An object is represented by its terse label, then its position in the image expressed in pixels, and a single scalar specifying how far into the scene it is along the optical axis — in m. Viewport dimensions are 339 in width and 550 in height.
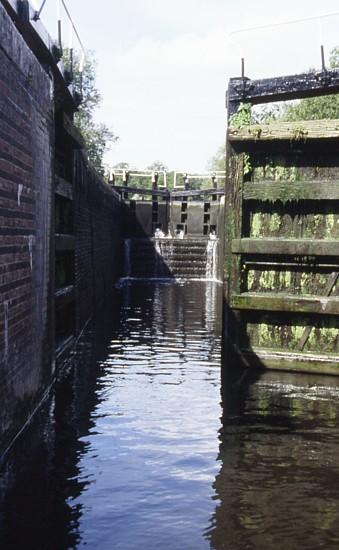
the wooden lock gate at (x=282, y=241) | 8.93
